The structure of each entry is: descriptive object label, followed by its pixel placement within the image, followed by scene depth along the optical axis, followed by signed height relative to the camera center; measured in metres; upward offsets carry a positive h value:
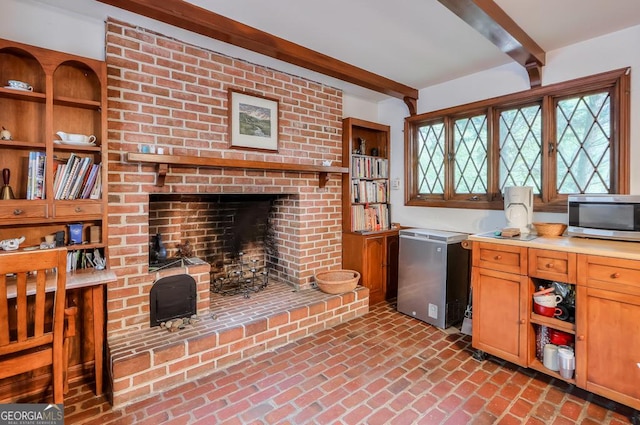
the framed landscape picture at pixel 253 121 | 2.53 +0.76
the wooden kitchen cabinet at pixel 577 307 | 1.62 -0.58
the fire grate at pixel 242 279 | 2.96 -0.71
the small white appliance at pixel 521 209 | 2.29 +0.01
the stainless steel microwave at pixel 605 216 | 1.91 -0.04
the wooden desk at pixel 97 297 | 1.71 -0.50
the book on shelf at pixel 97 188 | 1.94 +0.14
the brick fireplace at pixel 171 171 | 1.97 +0.31
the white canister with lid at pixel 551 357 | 1.89 -0.91
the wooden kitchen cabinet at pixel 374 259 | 3.17 -0.52
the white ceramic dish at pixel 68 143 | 1.81 +0.40
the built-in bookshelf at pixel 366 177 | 3.30 +0.38
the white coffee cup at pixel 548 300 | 1.94 -0.57
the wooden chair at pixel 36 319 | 1.29 -0.48
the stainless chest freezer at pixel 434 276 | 2.67 -0.60
